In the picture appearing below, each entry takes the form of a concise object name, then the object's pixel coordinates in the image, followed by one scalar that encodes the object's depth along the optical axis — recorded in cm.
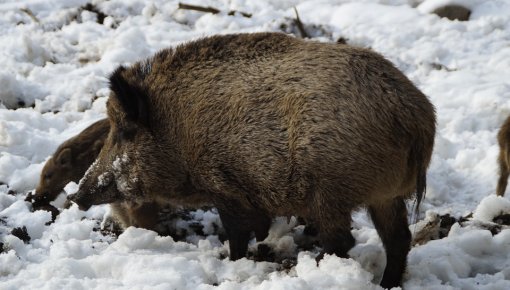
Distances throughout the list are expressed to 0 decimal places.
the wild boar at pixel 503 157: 1338
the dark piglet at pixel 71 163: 1289
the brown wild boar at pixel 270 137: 881
